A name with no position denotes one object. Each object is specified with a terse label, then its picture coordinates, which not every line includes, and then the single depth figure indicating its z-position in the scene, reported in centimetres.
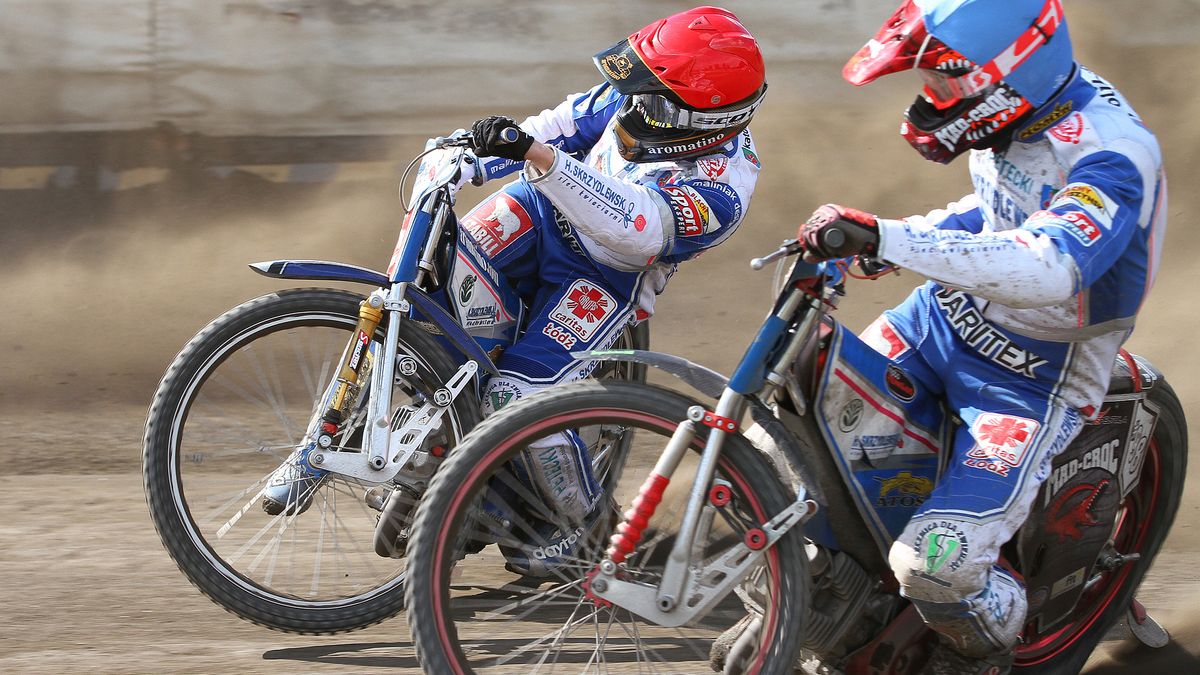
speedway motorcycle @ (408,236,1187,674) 614
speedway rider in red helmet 799
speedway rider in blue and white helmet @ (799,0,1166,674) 588
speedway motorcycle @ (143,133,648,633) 786
